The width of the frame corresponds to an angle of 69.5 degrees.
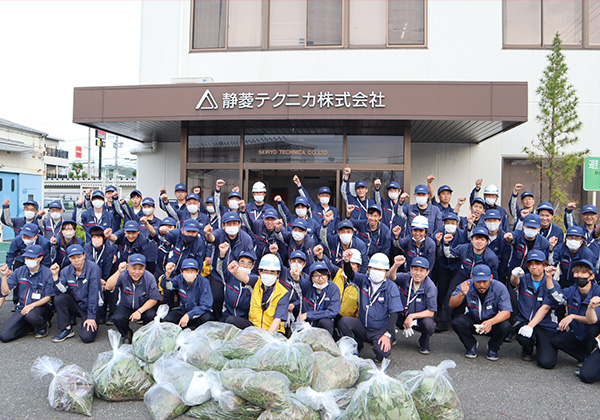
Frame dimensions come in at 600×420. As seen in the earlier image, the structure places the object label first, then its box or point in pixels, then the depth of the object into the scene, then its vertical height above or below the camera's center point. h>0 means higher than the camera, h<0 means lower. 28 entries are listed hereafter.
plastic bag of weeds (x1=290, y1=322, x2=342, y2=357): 4.24 -1.28
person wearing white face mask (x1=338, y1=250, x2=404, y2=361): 5.16 -1.17
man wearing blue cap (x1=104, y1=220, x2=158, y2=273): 6.66 -0.58
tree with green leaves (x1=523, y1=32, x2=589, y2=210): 8.22 +1.74
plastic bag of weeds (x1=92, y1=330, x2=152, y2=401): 3.98 -1.59
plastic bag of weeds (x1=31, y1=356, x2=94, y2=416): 3.79 -1.62
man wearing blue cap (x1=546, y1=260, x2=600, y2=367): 4.90 -1.15
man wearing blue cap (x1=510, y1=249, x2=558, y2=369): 5.07 -1.20
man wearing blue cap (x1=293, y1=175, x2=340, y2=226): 7.30 +0.05
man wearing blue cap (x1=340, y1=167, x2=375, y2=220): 7.37 +0.26
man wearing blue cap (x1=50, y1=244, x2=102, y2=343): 5.85 -1.17
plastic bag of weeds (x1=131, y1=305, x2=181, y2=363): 4.22 -1.33
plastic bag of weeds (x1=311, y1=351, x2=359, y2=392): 3.77 -1.44
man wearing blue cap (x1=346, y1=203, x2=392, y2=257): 6.67 -0.38
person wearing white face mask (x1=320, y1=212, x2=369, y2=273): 6.10 -0.45
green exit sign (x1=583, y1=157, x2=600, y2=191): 7.89 +0.79
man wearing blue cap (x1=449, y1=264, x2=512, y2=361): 5.21 -1.18
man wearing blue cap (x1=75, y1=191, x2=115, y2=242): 7.58 -0.16
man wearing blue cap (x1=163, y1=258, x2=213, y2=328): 5.56 -1.15
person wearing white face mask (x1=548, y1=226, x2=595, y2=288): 5.76 -0.52
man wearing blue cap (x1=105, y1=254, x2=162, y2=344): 5.70 -1.14
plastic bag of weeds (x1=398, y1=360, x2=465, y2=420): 3.55 -1.51
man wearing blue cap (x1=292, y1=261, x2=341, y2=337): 5.23 -1.09
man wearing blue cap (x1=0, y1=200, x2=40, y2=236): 7.25 -0.20
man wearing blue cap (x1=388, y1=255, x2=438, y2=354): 5.42 -1.08
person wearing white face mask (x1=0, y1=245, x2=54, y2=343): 5.84 -1.21
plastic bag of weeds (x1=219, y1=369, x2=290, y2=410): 3.45 -1.44
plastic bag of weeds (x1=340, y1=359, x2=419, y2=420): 3.31 -1.47
